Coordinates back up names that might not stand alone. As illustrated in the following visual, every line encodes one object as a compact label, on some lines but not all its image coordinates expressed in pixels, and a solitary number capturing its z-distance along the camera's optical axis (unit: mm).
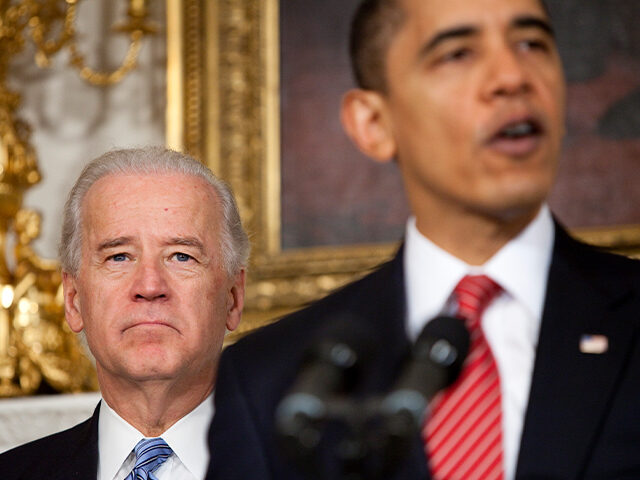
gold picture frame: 5222
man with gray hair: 4212
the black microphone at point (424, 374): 3654
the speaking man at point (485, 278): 3804
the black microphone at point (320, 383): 3660
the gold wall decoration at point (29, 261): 5222
